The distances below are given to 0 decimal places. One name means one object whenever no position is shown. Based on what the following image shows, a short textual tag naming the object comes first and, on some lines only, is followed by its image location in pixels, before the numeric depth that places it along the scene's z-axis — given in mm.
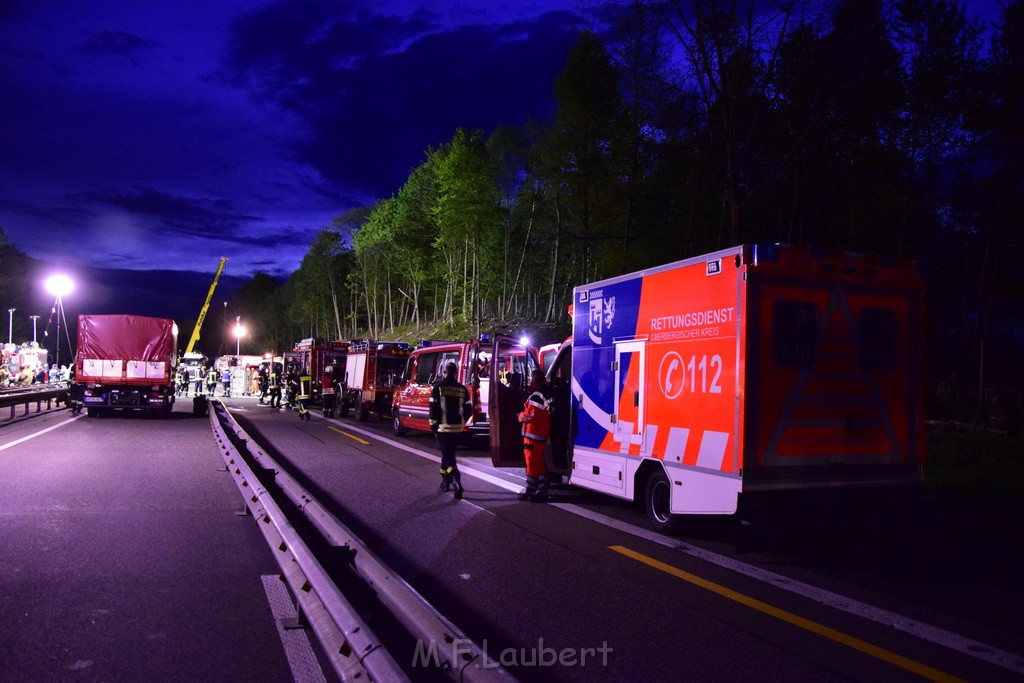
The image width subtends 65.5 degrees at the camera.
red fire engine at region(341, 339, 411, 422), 25641
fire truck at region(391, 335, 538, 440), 16375
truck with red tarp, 23625
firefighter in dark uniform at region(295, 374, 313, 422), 25594
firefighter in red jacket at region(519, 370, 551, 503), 10180
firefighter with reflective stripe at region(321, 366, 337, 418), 26194
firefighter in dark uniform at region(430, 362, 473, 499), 10492
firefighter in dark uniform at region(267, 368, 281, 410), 33219
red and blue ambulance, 6902
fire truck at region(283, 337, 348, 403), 32938
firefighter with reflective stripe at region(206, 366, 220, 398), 44725
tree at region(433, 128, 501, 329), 43281
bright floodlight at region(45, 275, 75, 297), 49750
